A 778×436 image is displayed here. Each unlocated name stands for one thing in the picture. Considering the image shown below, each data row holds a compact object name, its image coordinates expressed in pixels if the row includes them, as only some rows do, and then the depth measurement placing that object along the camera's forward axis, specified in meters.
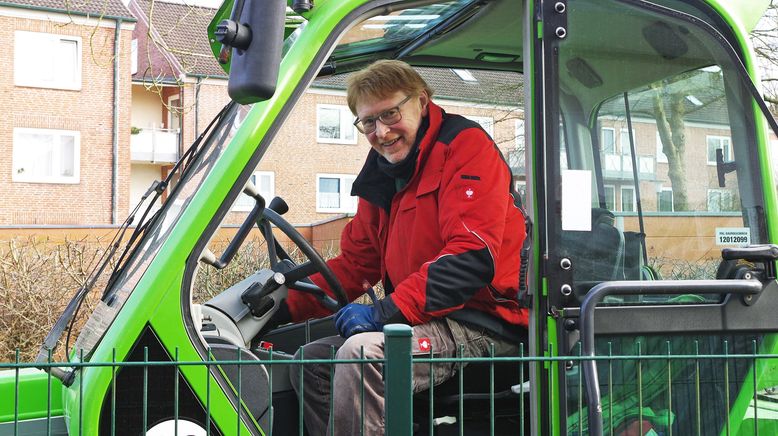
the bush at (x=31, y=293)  9.03
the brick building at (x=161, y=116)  32.09
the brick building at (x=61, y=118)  29.00
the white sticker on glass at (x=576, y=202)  2.93
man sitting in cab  3.11
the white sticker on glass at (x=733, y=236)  3.08
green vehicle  2.77
